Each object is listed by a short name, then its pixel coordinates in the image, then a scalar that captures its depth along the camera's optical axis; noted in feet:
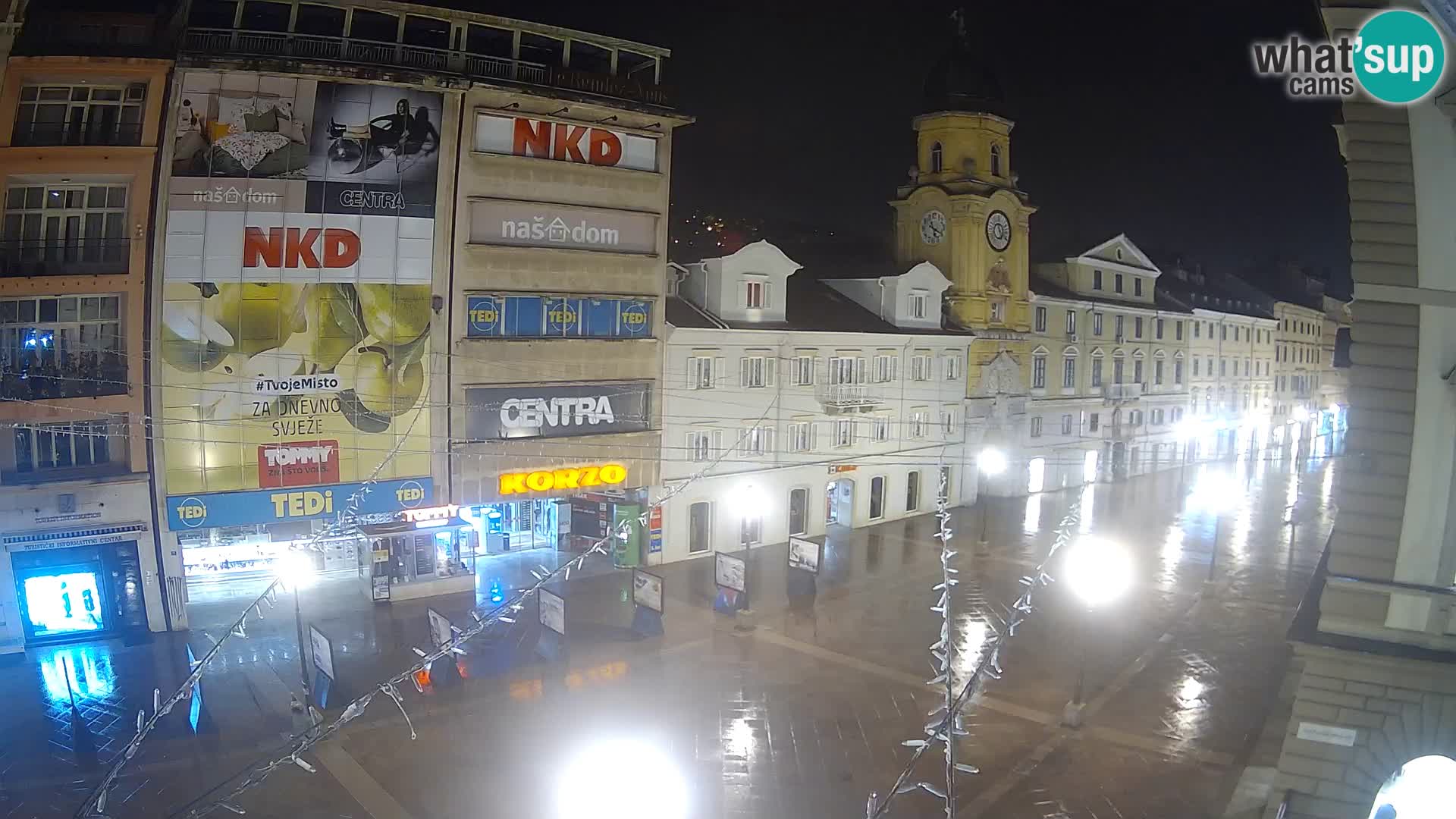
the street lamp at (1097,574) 60.23
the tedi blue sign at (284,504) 79.36
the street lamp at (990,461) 138.51
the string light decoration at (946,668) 53.67
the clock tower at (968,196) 136.67
